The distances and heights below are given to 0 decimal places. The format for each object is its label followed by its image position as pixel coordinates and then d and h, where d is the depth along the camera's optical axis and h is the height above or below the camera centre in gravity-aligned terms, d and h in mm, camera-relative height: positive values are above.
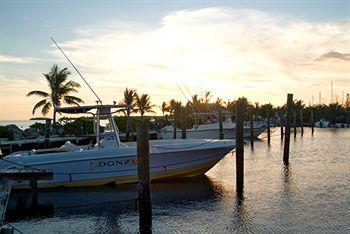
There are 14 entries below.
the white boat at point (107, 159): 17188 -1553
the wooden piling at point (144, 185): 12039 -1822
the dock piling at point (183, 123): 26625 +65
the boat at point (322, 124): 90406 +198
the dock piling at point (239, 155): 16344 -1236
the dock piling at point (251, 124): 39747 -7
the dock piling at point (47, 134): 24703 -671
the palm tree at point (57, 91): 41125 +3226
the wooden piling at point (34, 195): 15008 -2682
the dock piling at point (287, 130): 23984 -318
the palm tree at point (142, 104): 58553 +2866
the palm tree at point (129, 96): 56503 +3856
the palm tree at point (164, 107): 72938 +3028
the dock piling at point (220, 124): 34062 +20
